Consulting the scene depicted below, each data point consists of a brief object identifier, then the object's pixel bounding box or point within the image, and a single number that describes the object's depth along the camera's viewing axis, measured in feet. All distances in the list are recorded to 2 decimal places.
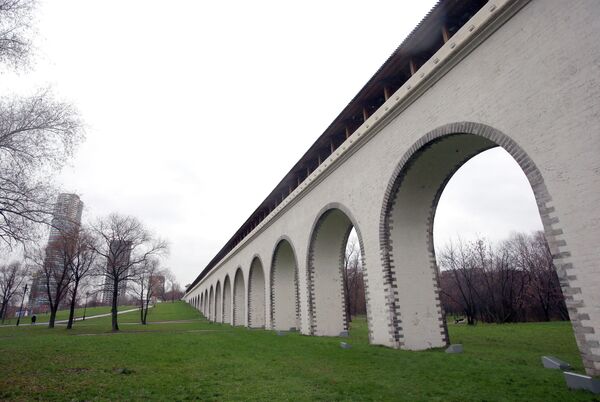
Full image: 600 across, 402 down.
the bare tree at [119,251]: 78.37
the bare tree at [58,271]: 78.65
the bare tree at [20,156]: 30.73
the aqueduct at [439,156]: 16.89
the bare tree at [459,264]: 107.96
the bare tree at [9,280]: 145.69
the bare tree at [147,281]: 87.34
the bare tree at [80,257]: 76.84
